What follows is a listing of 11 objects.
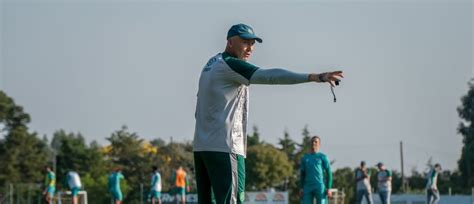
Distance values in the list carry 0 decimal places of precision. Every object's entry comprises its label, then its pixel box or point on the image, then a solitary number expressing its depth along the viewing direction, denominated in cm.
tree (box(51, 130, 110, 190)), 7362
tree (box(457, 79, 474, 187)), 6219
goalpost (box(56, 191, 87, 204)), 3972
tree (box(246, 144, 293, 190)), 6247
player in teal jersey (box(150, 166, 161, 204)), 3728
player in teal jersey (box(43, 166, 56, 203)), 3481
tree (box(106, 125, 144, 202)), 6969
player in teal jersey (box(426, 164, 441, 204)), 3431
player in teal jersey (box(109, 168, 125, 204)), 3741
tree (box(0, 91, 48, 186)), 6912
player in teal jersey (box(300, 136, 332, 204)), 1864
